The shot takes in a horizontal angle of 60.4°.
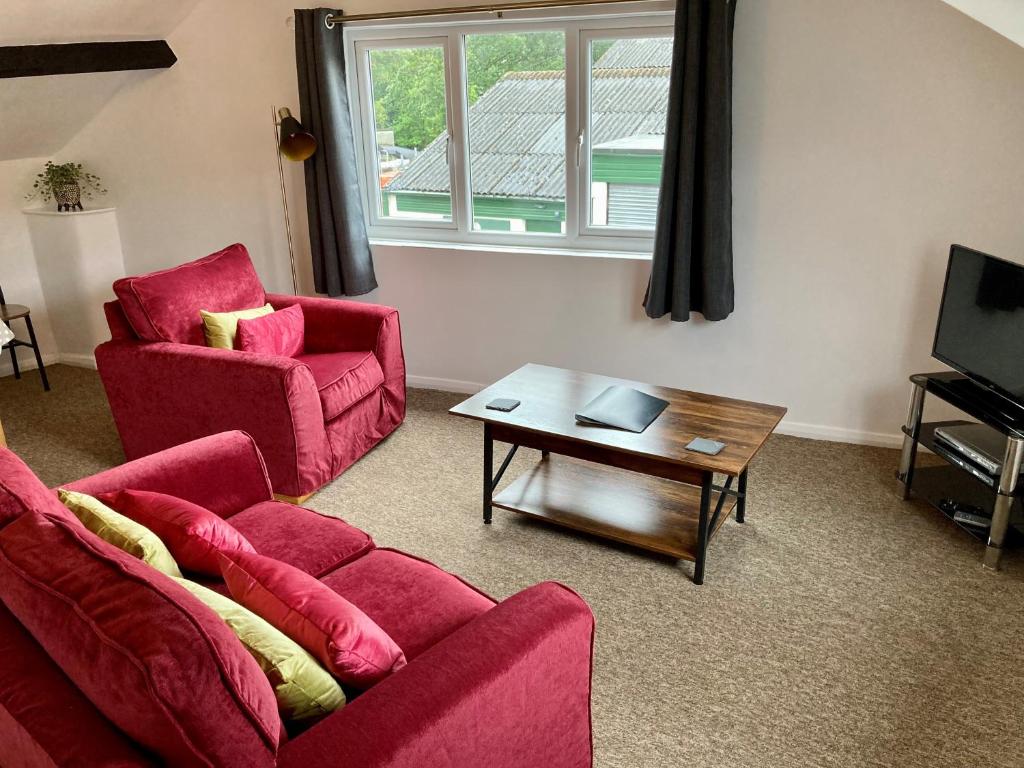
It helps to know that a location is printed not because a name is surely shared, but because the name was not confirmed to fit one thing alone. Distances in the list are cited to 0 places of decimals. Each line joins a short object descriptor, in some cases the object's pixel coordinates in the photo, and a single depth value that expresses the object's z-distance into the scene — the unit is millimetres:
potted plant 5113
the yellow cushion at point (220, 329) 3758
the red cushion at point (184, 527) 1999
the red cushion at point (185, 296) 3684
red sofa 1330
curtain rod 3975
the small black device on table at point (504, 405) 3238
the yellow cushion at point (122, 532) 1903
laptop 3090
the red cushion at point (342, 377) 3660
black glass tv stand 2986
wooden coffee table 2951
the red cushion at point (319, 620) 1667
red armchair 3498
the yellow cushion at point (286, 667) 1574
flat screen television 3092
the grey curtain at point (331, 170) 4395
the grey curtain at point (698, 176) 3699
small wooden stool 4793
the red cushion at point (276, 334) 3764
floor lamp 4289
